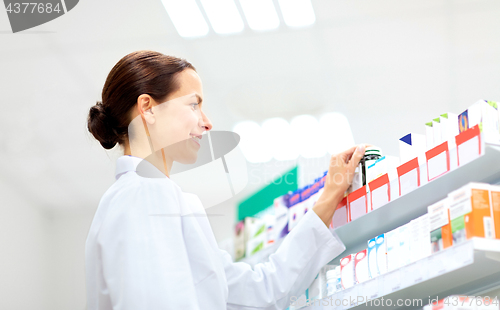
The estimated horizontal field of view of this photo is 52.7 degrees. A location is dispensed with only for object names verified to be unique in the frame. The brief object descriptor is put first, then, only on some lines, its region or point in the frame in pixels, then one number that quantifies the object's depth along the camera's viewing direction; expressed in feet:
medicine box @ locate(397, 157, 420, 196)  5.84
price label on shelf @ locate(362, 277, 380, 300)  5.81
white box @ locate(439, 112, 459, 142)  5.65
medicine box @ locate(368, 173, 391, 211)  6.21
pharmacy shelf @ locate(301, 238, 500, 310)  4.70
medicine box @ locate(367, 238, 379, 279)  6.19
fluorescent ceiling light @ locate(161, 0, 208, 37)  12.67
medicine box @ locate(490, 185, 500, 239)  4.77
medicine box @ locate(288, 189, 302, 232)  8.30
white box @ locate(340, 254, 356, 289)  6.57
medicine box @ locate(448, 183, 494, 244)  4.70
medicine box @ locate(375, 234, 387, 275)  6.07
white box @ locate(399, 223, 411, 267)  5.71
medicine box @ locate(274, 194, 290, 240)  8.78
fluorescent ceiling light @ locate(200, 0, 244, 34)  12.58
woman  4.92
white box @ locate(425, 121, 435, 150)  5.94
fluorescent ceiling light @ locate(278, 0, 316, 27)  12.69
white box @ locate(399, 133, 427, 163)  6.21
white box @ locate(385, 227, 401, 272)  5.89
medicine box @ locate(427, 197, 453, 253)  5.07
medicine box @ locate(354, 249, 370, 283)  6.35
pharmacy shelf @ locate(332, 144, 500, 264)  5.35
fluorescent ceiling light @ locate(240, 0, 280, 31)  12.59
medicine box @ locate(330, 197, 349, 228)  7.02
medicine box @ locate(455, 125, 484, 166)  4.96
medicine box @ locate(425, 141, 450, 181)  5.44
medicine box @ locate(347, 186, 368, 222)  6.57
